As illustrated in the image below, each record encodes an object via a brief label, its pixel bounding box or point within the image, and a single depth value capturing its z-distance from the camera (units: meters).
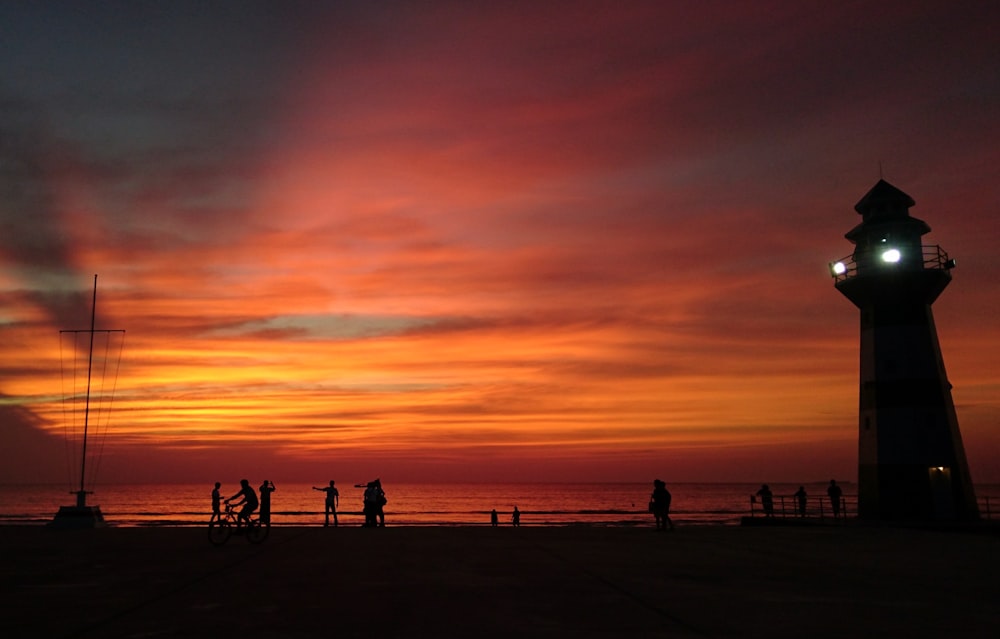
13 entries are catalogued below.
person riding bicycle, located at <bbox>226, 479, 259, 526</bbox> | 22.87
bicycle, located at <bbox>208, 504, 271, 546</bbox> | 22.52
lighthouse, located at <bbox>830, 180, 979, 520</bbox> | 33.38
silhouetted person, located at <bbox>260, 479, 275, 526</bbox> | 26.09
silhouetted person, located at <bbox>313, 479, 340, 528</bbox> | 34.45
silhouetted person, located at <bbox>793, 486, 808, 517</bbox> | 40.57
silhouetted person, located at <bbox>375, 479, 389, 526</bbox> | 33.00
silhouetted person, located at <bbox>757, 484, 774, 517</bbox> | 41.09
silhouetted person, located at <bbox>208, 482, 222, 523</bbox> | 22.81
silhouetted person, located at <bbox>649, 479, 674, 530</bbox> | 29.55
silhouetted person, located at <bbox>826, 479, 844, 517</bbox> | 39.12
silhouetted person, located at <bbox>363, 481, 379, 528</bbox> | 32.84
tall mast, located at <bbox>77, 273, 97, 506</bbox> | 32.60
